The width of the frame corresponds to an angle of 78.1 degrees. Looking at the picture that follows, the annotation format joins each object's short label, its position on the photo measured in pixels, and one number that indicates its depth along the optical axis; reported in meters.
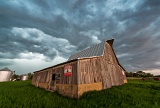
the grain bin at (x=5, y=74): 56.43
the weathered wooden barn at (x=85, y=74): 11.13
